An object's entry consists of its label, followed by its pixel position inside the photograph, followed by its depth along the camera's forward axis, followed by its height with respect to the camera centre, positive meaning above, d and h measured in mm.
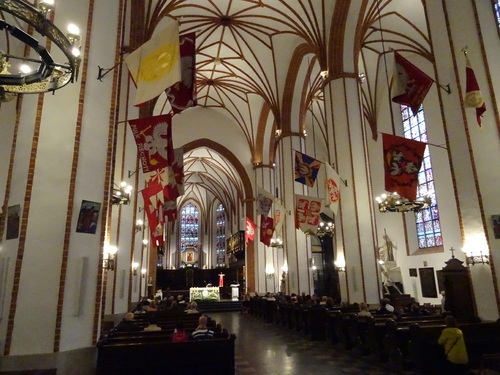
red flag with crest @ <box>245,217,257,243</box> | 21098 +3172
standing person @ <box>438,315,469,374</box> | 5848 -979
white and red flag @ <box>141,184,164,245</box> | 10849 +2501
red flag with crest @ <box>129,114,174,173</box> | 8419 +3298
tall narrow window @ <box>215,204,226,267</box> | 43219 +5579
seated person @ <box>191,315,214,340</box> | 6609 -821
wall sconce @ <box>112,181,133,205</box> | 9234 +2211
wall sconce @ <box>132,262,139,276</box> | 14348 +781
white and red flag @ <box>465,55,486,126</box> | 7609 +3729
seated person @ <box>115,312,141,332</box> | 7961 -817
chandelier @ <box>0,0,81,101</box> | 3855 +2734
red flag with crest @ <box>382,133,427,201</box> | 9516 +2983
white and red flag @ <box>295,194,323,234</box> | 13898 +2655
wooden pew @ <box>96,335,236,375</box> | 5945 -1151
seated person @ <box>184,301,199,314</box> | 11669 -719
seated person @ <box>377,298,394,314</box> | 9867 -675
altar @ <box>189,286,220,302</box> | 24922 -533
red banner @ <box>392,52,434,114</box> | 8773 +4573
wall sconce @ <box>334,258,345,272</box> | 13062 +648
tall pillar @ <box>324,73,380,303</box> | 12547 +3103
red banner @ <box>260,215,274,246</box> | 17689 +2627
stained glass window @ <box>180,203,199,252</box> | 45594 +7421
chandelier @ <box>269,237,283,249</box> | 20311 +2281
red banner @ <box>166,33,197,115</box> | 8492 +4677
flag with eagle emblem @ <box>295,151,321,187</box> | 13352 +4092
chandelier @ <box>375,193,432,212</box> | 12172 +2510
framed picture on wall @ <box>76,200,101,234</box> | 6344 +1202
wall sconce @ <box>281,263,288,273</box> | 19175 +848
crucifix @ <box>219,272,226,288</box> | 34188 +499
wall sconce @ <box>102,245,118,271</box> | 9341 +799
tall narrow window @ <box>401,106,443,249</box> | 17969 +4085
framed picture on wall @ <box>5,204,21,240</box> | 5961 +1080
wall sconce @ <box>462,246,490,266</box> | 7652 +479
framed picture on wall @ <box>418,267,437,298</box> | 17266 -36
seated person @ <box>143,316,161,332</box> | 7922 -871
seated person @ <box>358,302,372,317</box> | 9005 -661
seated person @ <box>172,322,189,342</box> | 6529 -845
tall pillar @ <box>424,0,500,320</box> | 7680 +3137
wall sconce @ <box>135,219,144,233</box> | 14695 +2492
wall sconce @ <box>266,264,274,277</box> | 24859 +946
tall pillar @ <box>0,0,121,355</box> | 5730 +1263
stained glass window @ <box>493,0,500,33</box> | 8448 +6639
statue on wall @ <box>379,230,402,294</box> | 19422 +1046
